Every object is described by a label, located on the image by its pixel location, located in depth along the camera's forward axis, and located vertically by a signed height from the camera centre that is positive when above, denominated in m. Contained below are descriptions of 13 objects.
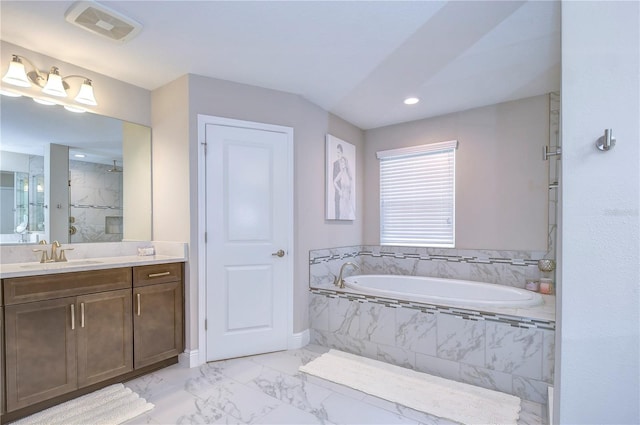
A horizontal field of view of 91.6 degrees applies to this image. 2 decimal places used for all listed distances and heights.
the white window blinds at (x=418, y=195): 3.45 +0.15
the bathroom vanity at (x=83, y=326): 1.75 -0.78
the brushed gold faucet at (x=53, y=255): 2.22 -0.34
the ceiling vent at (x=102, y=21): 1.72 +1.09
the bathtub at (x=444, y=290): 2.35 -0.77
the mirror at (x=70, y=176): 2.14 +0.25
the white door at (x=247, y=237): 2.59 -0.26
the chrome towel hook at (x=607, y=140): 0.93 +0.20
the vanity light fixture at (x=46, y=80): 2.04 +0.89
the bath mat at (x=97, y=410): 1.78 -1.23
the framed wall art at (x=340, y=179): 3.31 +0.32
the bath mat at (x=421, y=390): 1.86 -1.24
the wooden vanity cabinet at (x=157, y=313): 2.28 -0.81
